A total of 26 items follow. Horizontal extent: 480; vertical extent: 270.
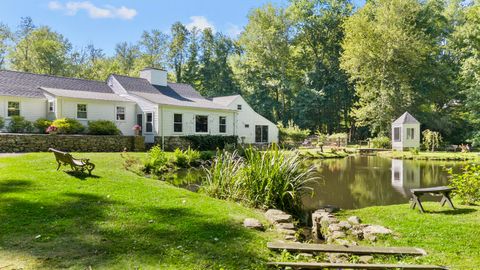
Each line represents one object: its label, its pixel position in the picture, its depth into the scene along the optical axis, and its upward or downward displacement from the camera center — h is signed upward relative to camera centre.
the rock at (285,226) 5.77 -1.56
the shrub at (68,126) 18.31 +0.40
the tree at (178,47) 46.83 +11.58
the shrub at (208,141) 22.95 -0.57
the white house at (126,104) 19.66 +1.80
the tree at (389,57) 34.16 +7.39
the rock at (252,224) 5.56 -1.47
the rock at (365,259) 4.30 -1.58
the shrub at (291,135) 32.97 -0.25
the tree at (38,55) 39.09 +8.97
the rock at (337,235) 5.59 -1.65
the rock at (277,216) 6.16 -1.53
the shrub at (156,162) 13.78 -1.19
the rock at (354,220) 6.42 -1.64
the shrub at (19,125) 18.28 +0.45
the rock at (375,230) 5.53 -1.57
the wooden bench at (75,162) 9.45 -0.80
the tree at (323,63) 42.34 +8.52
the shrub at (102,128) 19.70 +0.30
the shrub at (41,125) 18.64 +0.46
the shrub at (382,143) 32.00 -1.01
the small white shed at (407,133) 29.44 -0.11
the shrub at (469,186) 7.41 -1.18
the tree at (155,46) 47.97 +11.95
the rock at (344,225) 6.00 -1.62
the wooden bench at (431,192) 7.02 -1.24
